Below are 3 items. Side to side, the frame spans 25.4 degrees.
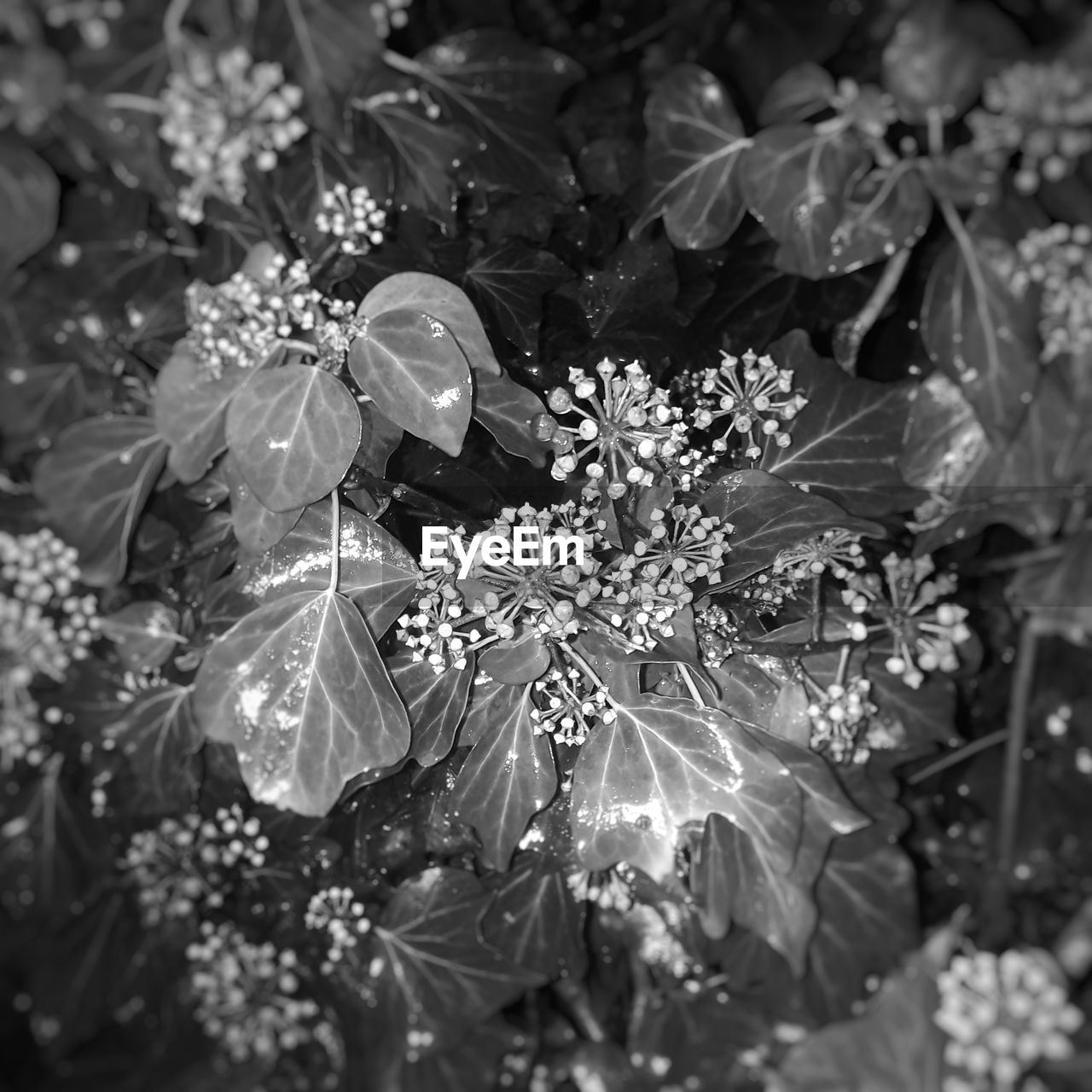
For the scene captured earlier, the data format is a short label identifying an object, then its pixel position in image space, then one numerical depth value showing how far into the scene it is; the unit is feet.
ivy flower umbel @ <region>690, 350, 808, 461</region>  2.11
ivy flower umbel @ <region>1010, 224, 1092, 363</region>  1.97
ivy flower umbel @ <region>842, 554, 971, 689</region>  2.11
